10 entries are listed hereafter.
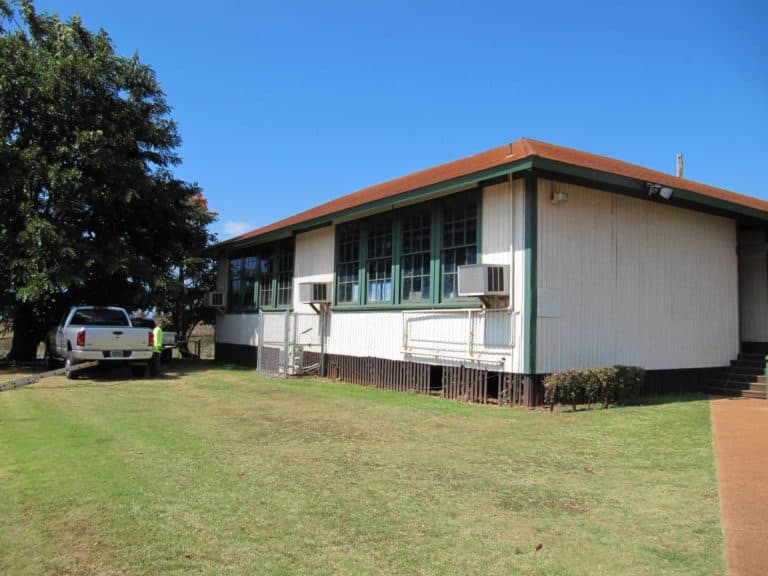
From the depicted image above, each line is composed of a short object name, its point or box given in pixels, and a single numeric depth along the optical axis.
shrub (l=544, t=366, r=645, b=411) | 10.64
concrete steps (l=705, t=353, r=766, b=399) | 13.83
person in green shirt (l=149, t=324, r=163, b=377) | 17.17
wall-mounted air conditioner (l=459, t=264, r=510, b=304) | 11.25
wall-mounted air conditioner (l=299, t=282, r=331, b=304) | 17.12
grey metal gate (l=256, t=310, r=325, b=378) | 17.27
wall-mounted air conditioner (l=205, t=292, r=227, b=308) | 24.70
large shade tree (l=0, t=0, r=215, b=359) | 17.89
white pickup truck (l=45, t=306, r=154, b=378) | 15.84
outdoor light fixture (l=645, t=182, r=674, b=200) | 11.97
